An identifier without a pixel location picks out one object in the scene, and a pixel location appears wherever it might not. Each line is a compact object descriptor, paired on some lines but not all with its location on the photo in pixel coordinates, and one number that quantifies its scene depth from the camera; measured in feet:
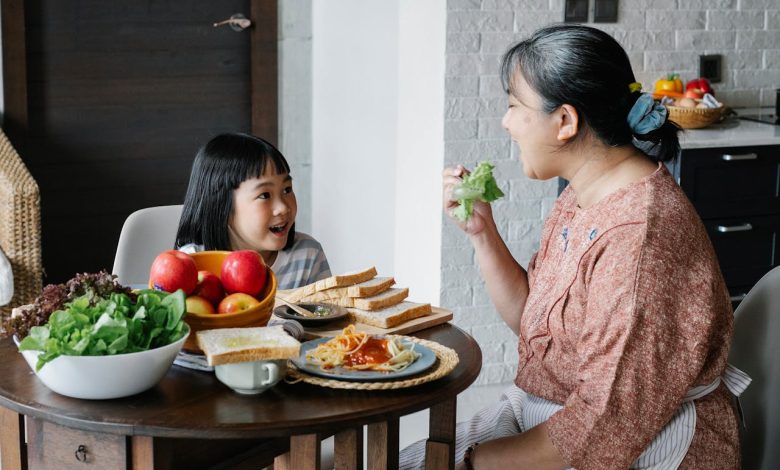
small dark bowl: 8.97
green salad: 7.64
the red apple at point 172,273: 8.46
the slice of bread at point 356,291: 9.31
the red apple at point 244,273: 8.68
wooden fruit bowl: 8.40
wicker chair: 14.05
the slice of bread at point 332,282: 9.37
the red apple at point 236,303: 8.59
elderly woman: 8.25
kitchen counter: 14.33
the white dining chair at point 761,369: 9.03
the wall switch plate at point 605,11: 15.31
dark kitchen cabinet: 14.49
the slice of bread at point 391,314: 9.05
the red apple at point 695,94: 15.44
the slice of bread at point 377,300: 9.23
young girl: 10.58
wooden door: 16.90
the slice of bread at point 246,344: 7.82
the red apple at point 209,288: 8.65
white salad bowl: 7.64
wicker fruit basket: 15.05
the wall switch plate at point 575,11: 15.20
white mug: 7.90
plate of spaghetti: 8.17
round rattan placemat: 8.01
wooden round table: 7.62
